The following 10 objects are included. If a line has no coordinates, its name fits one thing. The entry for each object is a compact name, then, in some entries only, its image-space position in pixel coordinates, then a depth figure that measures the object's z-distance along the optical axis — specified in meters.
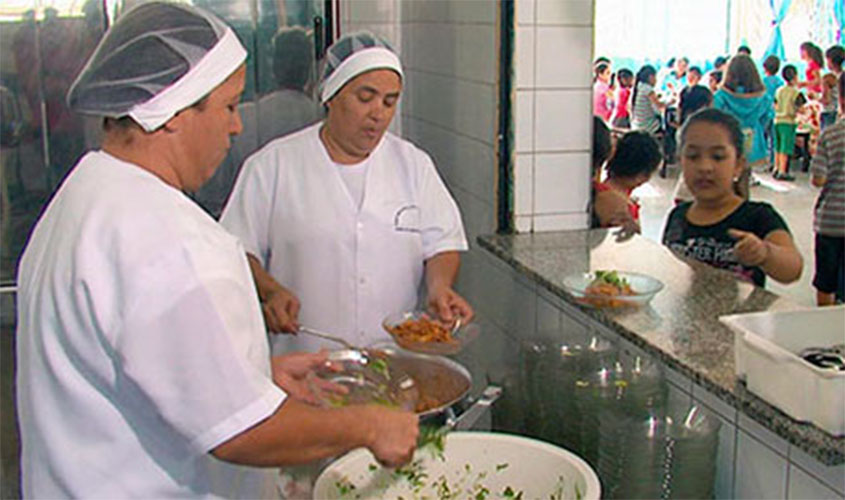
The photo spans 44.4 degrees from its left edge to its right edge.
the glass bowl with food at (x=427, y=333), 2.02
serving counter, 1.41
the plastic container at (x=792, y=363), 1.32
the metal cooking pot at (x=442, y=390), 1.75
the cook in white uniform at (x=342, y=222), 2.32
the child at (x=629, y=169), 2.22
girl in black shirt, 1.84
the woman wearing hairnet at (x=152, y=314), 1.19
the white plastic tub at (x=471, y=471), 1.67
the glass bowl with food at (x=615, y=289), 1.92
